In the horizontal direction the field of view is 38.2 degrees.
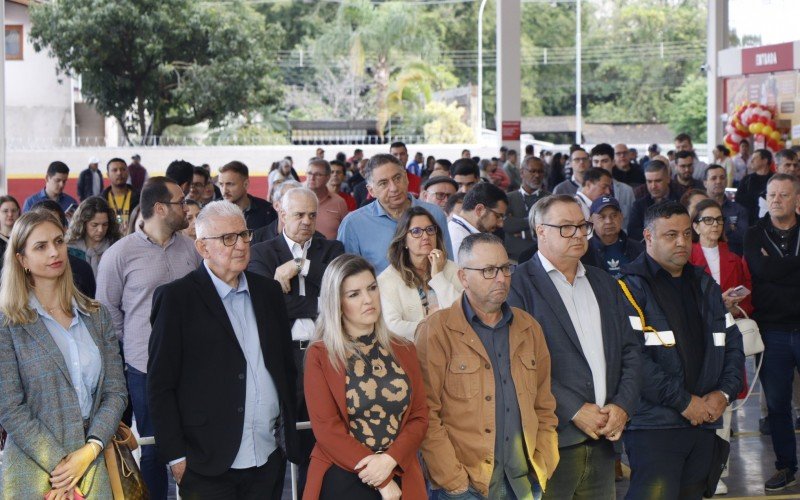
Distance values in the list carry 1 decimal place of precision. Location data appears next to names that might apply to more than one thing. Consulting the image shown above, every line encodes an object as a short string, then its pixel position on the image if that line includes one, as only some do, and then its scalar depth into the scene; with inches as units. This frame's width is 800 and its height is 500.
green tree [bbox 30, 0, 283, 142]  1544.0
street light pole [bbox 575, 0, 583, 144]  2047.2
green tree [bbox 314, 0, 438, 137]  2100.1
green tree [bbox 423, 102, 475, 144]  1959.9
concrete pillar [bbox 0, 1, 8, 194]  698.2
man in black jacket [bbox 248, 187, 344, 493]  246.7
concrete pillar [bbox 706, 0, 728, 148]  1067.3
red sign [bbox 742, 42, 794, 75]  912.3
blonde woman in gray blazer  182.5
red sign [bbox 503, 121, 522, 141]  971.9
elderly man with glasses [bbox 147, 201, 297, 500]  192.9
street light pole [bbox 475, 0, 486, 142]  2014.1
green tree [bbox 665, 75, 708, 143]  2309.3
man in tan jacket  196.9
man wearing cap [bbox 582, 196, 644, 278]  307.9
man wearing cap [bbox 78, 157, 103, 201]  885.2
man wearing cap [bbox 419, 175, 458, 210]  338.0
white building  1587.1
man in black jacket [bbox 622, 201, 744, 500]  220.7
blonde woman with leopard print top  186.4
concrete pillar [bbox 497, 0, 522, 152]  965.8
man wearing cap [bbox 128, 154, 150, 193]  973.3
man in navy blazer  209.5
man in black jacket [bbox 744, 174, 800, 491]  297.6
